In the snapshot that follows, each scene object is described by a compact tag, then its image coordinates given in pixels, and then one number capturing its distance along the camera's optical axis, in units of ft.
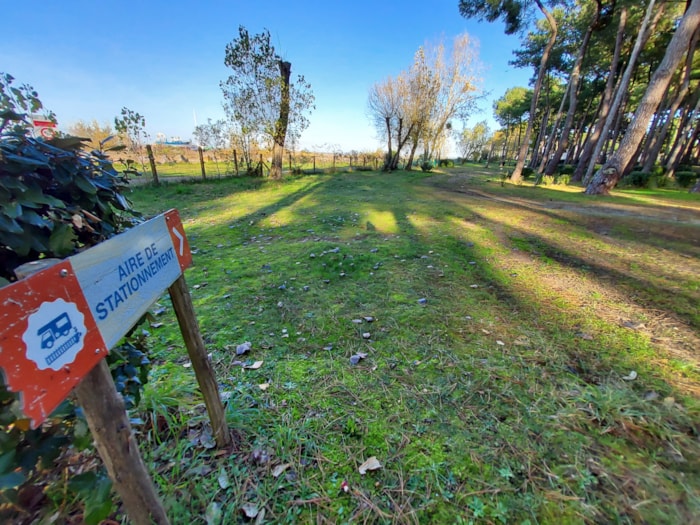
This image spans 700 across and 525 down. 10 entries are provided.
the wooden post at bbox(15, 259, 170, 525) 2.45
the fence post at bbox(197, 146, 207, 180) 40.97
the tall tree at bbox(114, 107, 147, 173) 34.55
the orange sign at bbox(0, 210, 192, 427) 1.73
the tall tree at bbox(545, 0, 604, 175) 40.93
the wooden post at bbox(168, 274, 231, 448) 4.12
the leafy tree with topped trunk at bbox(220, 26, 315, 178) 43.27
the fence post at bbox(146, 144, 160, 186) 34.76
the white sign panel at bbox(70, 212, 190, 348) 2.32
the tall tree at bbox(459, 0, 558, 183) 41.39
